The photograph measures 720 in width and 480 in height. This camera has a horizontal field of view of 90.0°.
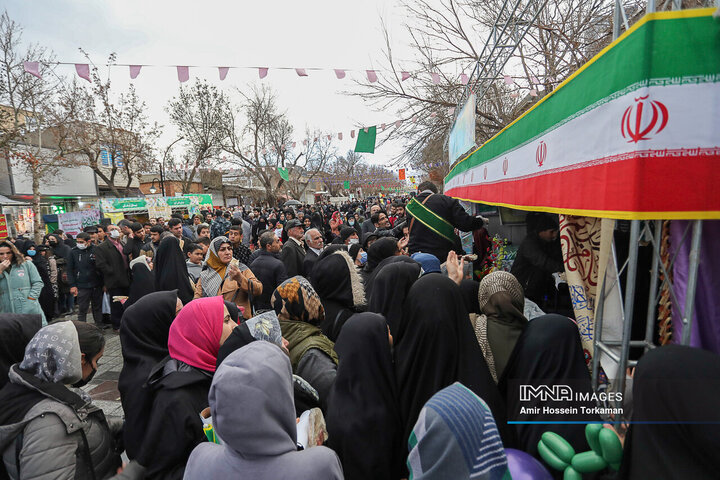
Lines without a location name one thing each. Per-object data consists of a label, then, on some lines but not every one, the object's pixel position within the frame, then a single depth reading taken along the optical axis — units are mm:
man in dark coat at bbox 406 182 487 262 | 4234
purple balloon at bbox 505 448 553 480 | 1387
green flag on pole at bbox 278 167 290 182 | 20125
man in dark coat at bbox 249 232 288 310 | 4547
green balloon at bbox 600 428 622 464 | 1340
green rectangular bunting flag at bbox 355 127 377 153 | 8711
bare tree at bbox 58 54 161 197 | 17297
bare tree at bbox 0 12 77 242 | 14070
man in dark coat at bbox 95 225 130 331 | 6043
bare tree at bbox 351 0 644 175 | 6477
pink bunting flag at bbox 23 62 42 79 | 5805
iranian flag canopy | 1343
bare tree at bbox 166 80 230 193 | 23938
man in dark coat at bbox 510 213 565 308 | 3262
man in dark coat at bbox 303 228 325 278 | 5109
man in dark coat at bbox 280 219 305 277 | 5129
